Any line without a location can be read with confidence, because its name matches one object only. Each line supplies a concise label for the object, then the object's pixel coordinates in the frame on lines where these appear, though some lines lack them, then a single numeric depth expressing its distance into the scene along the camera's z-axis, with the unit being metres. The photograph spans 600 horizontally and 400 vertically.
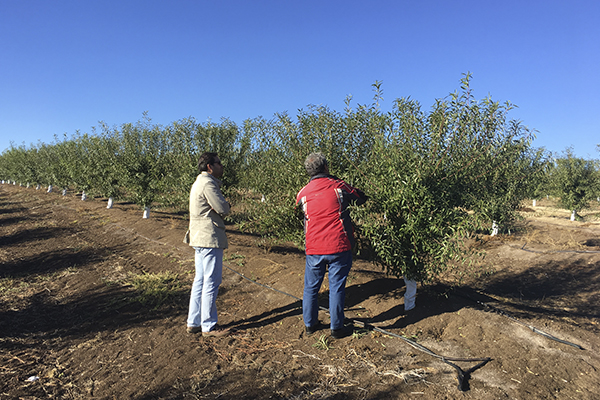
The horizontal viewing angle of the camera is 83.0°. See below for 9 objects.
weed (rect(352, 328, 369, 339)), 4.17
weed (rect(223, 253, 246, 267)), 7.43
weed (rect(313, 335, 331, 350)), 3.99
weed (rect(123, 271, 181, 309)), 5.84
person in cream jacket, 4.20
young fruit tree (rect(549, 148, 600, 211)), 22.05
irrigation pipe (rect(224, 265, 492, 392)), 3.22
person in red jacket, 3.91
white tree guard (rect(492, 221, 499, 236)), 15.92
